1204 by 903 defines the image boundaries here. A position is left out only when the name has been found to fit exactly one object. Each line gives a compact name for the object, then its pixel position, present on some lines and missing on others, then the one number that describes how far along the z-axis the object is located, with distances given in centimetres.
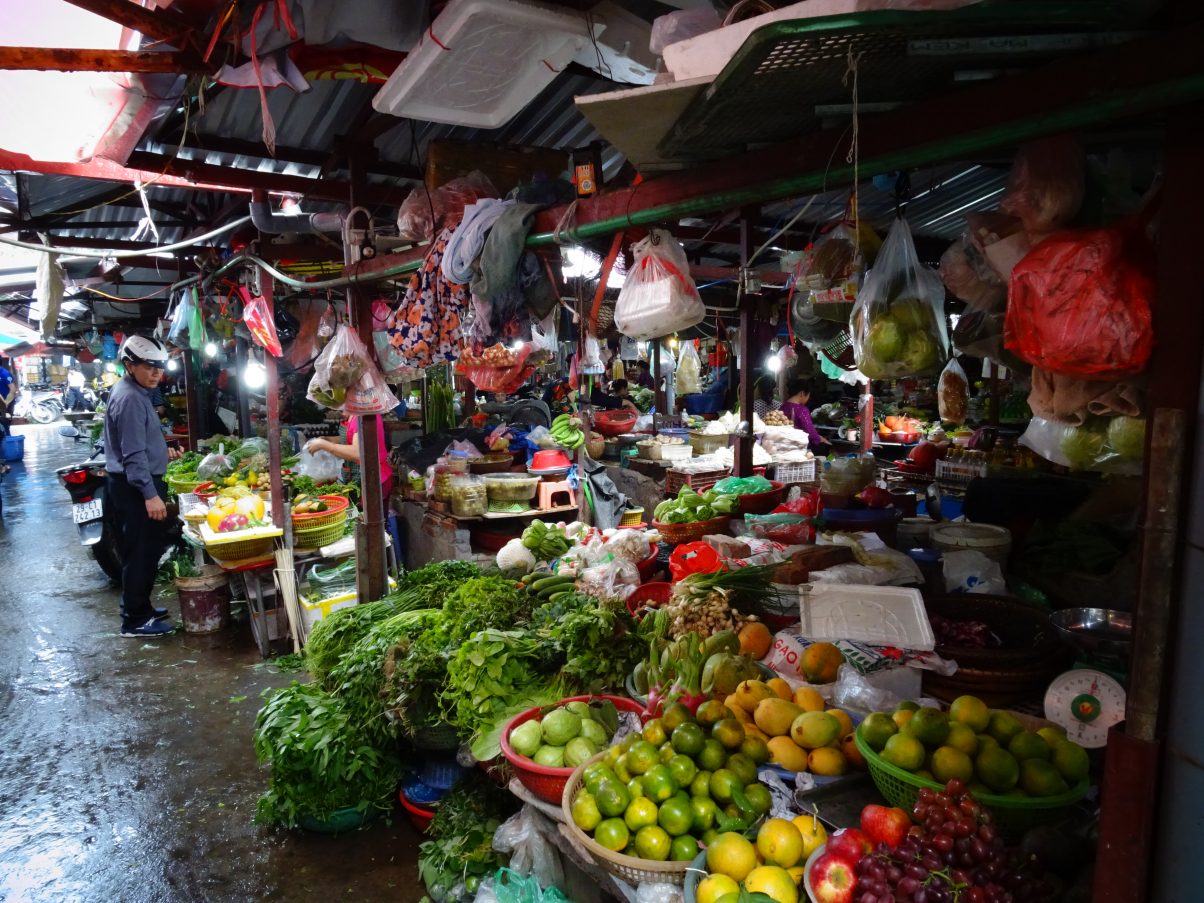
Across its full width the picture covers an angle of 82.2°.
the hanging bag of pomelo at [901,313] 256
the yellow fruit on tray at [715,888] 180
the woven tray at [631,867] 199
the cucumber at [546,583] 404
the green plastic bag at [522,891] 269
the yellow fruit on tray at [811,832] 190
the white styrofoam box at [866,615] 258
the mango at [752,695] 249
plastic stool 680
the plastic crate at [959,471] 684
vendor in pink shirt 689
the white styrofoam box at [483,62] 254
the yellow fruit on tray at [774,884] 175
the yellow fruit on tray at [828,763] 221
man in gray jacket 606
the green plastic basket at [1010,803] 177
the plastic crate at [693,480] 725
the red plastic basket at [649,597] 364
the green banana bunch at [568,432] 766
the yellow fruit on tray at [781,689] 253
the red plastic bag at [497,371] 514
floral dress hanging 384
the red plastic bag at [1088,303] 145
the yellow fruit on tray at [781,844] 186
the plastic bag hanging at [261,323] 582
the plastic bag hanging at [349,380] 464
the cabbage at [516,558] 466
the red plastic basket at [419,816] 360
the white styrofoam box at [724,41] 160
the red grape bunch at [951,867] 147
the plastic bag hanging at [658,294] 285
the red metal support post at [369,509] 499
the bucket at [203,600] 638
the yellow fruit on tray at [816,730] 224
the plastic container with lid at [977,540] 346
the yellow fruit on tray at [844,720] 231
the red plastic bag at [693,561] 364
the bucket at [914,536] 390
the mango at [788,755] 224
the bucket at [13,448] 1717
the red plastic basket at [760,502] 461
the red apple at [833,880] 162
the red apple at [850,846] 169
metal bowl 234
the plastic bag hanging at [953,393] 617
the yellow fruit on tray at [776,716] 235
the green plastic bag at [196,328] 714
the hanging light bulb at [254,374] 788
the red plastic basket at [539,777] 249
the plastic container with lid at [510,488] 646
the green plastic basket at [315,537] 600
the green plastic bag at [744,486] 475
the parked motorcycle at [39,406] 3256
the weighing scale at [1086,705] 205
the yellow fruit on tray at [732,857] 185
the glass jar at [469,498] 629
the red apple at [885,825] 171
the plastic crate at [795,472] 810
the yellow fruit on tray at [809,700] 244
